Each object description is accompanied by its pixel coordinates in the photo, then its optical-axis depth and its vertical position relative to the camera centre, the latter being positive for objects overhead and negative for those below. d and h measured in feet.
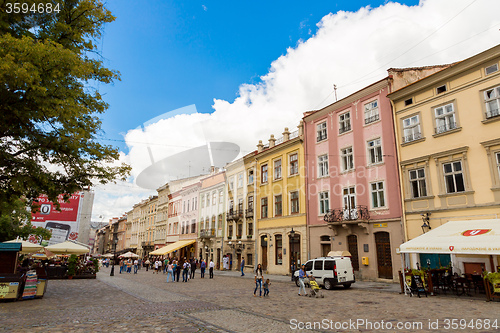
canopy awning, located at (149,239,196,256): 141.92 +0.27
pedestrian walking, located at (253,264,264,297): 52.44 -4.41
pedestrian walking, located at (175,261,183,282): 82.38 -5.75
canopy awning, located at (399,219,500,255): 43.65 +1.57
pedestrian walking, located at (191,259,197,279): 94.79 -5.07
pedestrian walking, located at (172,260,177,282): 84.38 -5.56
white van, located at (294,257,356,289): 61.36 -4.20
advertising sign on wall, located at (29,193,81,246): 154.40 +11.79
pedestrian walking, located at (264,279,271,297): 52.00 -6.04
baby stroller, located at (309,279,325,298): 50.90 -6.41
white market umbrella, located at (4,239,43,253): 67.47 -0.16
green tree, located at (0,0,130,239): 28.50 +13.42
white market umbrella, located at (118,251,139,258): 130.00 -3.01
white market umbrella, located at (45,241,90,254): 81.13 -0.56
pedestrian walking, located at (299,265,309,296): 53.52 -4.60
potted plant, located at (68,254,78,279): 86.03 -4.92
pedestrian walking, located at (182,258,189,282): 82.12 -4.91
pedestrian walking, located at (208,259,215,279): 94.58 -5.85
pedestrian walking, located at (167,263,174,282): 82.23 -5.18
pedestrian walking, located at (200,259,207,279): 98.89 -5.87
